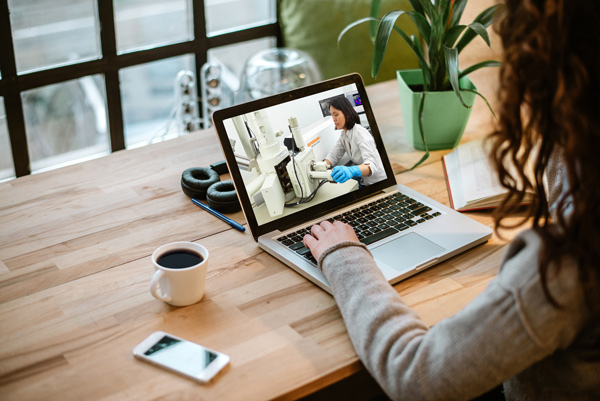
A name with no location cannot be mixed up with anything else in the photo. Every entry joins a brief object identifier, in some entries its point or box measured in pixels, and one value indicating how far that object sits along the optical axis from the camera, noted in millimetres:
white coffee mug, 942
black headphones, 1244
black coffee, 978
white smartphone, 830
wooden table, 833
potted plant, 1403
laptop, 1104
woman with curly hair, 670
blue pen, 1204
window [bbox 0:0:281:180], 2062
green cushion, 2250
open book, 1252
